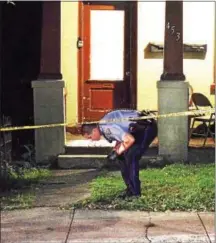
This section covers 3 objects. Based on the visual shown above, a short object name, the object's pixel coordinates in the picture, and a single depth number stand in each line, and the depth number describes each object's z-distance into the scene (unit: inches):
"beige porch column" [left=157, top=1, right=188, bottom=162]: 658.6
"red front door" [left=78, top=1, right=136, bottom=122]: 776.6
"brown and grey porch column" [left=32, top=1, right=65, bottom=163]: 674.3
